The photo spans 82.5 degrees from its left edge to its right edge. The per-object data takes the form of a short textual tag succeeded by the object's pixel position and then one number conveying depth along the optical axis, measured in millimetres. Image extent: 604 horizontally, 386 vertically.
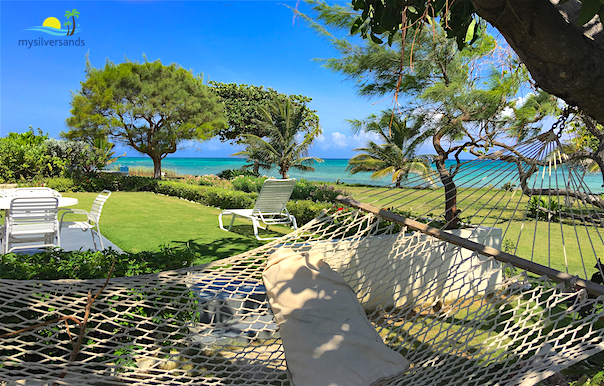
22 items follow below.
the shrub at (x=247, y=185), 11133
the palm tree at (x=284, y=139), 13414
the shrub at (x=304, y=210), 6137
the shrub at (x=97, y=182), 11648
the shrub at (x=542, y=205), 8102
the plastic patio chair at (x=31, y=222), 3281
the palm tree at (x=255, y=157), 15920
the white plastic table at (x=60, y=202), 3516
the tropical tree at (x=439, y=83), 3715
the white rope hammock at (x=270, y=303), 1464
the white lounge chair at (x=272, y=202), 4996
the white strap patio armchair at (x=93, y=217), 4090
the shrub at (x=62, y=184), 10711
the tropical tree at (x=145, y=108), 13633
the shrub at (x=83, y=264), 1971
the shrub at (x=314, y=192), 8723
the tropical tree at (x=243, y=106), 22594
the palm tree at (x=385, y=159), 15623
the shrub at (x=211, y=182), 11305
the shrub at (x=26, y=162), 10914
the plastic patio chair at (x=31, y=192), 4323
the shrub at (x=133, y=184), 12383
